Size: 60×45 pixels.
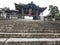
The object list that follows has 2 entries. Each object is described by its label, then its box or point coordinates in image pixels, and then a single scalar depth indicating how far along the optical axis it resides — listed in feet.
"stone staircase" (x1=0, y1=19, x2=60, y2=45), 7.89
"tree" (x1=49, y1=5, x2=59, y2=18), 41.68
